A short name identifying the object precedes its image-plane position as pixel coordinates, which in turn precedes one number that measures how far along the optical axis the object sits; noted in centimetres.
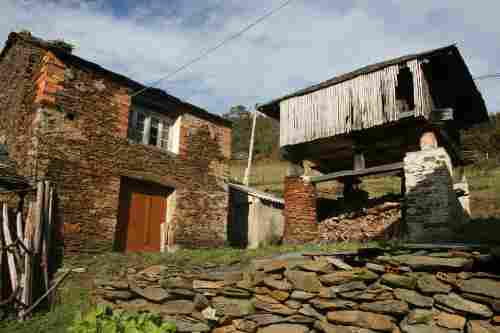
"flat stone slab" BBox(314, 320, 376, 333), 480
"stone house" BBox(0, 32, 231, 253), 959
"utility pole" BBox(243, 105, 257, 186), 2042
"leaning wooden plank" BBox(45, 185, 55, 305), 884
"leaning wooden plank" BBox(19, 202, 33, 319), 801
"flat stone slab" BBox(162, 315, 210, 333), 588
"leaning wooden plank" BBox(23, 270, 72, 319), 774
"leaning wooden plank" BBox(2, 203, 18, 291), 819
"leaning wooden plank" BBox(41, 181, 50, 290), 855
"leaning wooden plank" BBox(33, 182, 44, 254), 853
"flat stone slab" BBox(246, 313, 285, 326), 540
